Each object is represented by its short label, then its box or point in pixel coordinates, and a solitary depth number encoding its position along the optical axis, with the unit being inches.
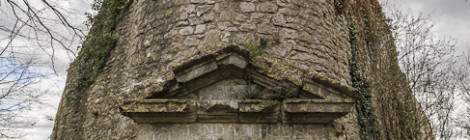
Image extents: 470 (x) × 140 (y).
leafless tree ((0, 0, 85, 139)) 181.8
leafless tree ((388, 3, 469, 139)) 468.4
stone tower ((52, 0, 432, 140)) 187.6
